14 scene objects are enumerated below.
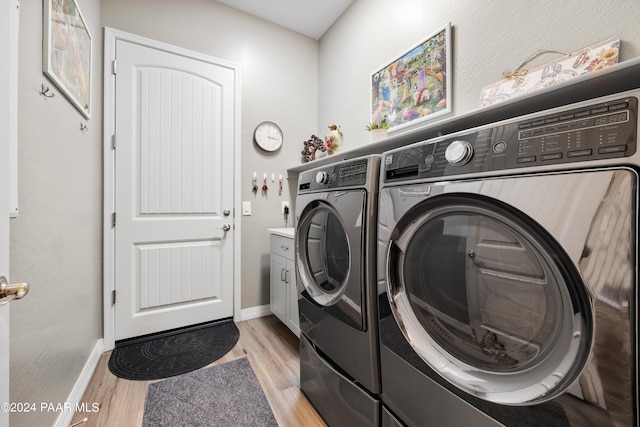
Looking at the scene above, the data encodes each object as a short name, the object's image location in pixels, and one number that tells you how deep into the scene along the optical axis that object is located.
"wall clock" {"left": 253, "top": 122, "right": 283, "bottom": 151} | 2.41
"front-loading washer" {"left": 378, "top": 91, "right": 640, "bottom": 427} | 0.47
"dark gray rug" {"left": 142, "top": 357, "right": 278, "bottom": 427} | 1.25
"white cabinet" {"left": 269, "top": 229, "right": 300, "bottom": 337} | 1.87
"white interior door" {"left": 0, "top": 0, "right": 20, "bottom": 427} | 0.53
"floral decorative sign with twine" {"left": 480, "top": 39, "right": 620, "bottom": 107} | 0.97
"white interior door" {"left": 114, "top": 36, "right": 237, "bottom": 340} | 1.93
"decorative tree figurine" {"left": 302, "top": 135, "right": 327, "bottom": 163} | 2.41
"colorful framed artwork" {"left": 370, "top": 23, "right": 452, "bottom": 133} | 1.51
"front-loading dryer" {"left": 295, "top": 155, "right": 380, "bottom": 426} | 0.98
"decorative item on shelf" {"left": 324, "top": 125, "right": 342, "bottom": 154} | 2.23
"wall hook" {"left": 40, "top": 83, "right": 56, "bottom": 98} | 1.03
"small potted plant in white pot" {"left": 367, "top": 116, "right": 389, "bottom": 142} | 1.77
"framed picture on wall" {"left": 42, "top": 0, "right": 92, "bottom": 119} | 1.04
